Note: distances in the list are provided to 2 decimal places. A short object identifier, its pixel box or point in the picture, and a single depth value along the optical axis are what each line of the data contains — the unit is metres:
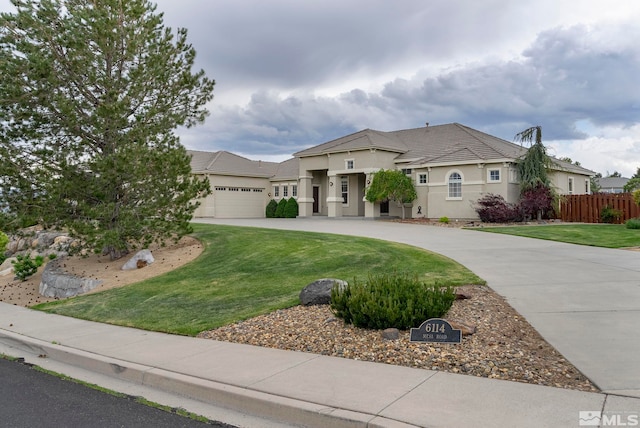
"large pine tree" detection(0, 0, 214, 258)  14.00
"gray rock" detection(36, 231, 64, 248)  21.84
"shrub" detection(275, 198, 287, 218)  39.50
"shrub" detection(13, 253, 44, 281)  16.55
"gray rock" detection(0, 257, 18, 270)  20.14
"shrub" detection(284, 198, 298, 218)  38.62
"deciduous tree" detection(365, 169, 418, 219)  29.83
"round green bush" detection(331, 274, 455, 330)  6.89
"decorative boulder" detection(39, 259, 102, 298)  13.79
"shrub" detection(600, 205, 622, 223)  26.34
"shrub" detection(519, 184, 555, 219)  26.12
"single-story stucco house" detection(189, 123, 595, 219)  28.05
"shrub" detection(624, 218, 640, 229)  22.11
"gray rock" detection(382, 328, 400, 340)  6.59
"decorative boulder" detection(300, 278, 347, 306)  8.63
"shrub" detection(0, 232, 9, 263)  22.91
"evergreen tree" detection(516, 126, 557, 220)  26.80
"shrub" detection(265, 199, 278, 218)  40.53
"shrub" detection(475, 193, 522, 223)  25.84
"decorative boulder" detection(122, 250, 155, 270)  15.12
